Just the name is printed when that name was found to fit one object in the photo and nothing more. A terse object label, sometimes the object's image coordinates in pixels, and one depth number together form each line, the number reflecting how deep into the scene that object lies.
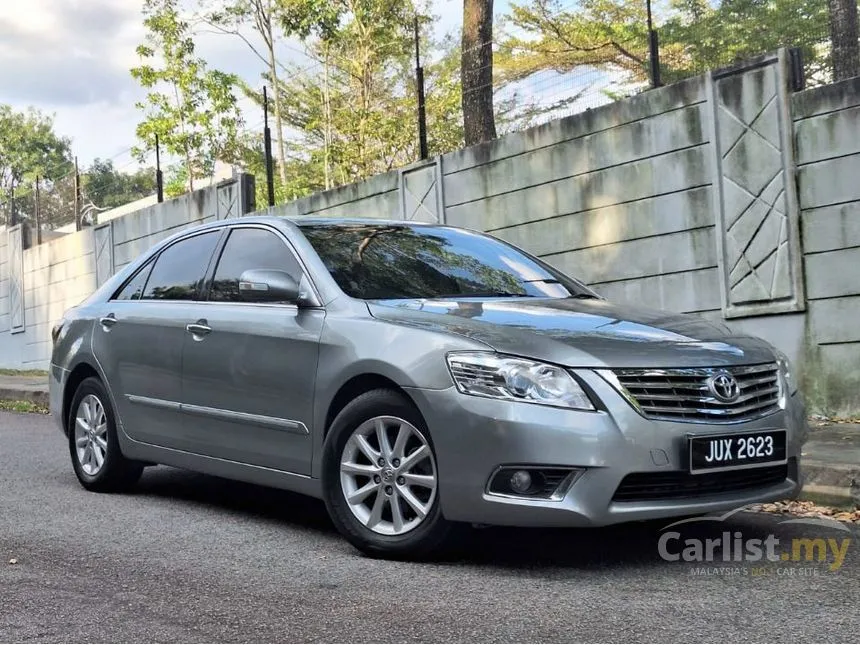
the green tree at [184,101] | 29.16
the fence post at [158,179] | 18.35
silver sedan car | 3.98
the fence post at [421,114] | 12.45
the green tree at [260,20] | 28.20
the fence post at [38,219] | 22.08
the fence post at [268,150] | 15.09
